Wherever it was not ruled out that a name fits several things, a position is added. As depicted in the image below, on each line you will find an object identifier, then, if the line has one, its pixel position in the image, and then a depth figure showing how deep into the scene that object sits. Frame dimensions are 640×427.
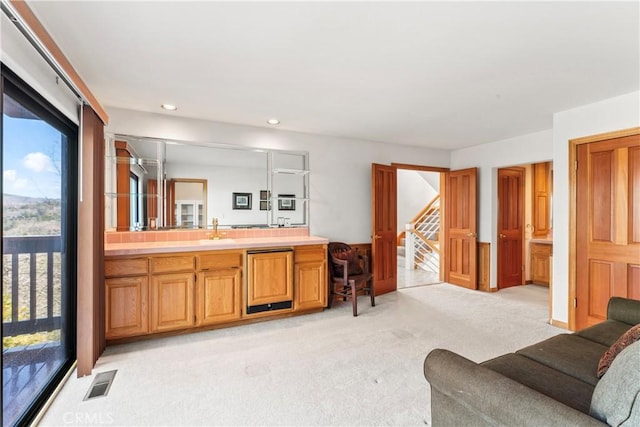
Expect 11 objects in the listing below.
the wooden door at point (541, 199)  5.46
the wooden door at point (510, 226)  4.89
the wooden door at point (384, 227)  4.41
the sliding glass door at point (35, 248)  1.61
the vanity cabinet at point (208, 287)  2.75
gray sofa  1.02
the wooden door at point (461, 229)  4.88
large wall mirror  3.26
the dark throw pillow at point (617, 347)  1.34
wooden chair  3.69
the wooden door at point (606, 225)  2.79
